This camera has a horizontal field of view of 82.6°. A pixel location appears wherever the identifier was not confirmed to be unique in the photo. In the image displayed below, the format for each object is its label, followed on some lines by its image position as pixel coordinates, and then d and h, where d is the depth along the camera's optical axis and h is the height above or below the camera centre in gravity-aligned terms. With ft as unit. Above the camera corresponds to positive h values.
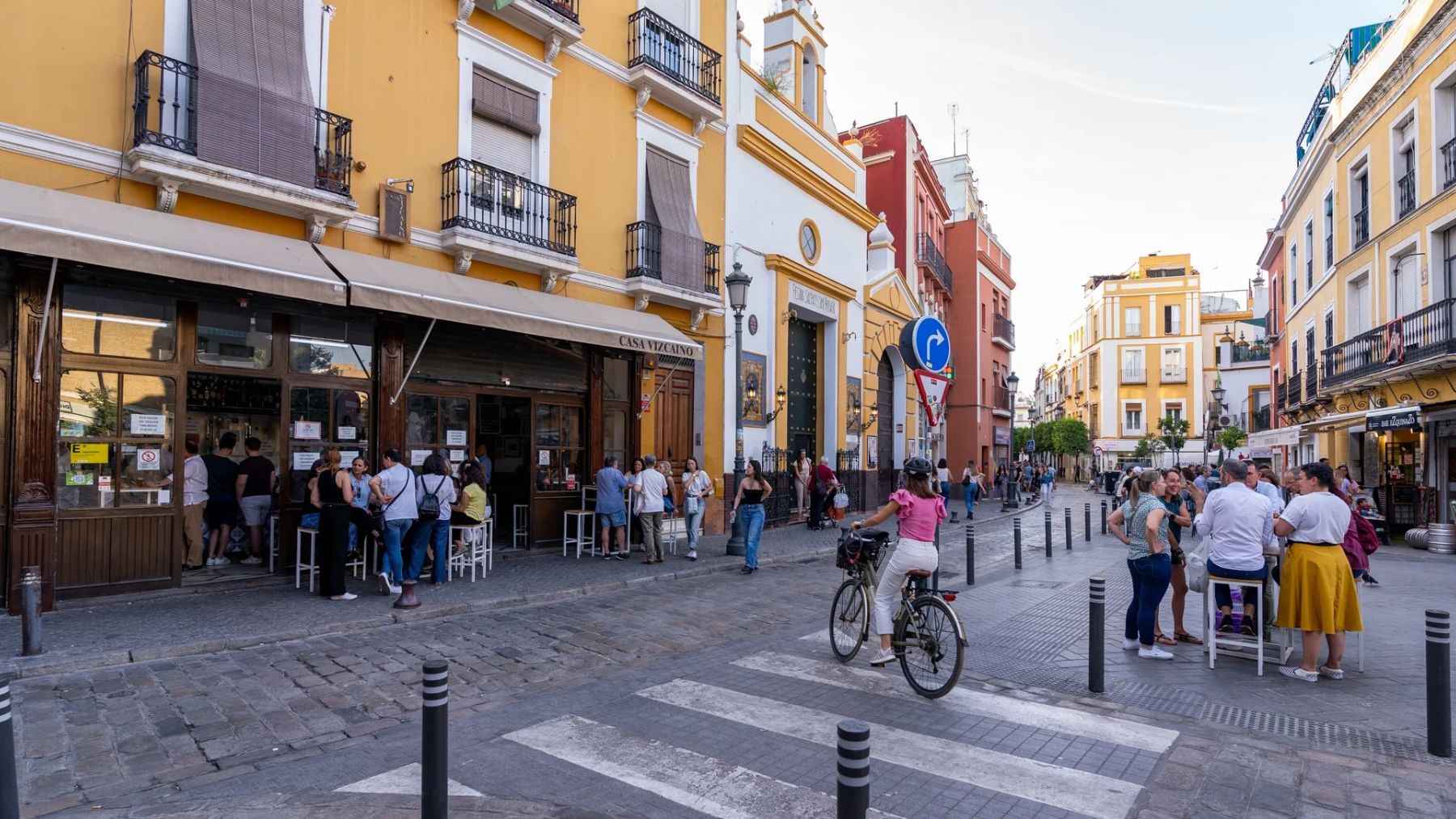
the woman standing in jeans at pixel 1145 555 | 23.00 -3.12
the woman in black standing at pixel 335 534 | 29.94 -3.34
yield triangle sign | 40.21 +2.79
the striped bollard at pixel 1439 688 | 16.08 -4.77
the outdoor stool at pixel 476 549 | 35.19 -4.76
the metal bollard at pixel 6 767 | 10.98 -4.41
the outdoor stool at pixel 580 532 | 42.91 -4.86
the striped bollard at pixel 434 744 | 11.46 -4.22
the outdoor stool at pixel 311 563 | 31.35 -4.69
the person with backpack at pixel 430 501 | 30.53 -2.24
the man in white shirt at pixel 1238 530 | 22.29 -2.39
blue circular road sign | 38.86 +4.69
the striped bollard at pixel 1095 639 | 20.21 -4.82
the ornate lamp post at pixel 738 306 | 45.65 +7.67
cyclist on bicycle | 20.53 -2.19
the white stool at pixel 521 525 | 43.88 -4.46
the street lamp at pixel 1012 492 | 95.86 -5.70
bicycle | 19.40 -4.55
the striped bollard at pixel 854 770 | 8.98 -3.58
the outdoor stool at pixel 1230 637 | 21.84 -5.22
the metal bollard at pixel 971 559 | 36.73 -5.16
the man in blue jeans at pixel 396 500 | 30.04 -2.16
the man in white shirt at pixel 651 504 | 40.98 -3.04
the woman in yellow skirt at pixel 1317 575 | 20.94 -3.35
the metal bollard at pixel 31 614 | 20.99 -4.43
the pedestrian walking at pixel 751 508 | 40.68 -3.27
